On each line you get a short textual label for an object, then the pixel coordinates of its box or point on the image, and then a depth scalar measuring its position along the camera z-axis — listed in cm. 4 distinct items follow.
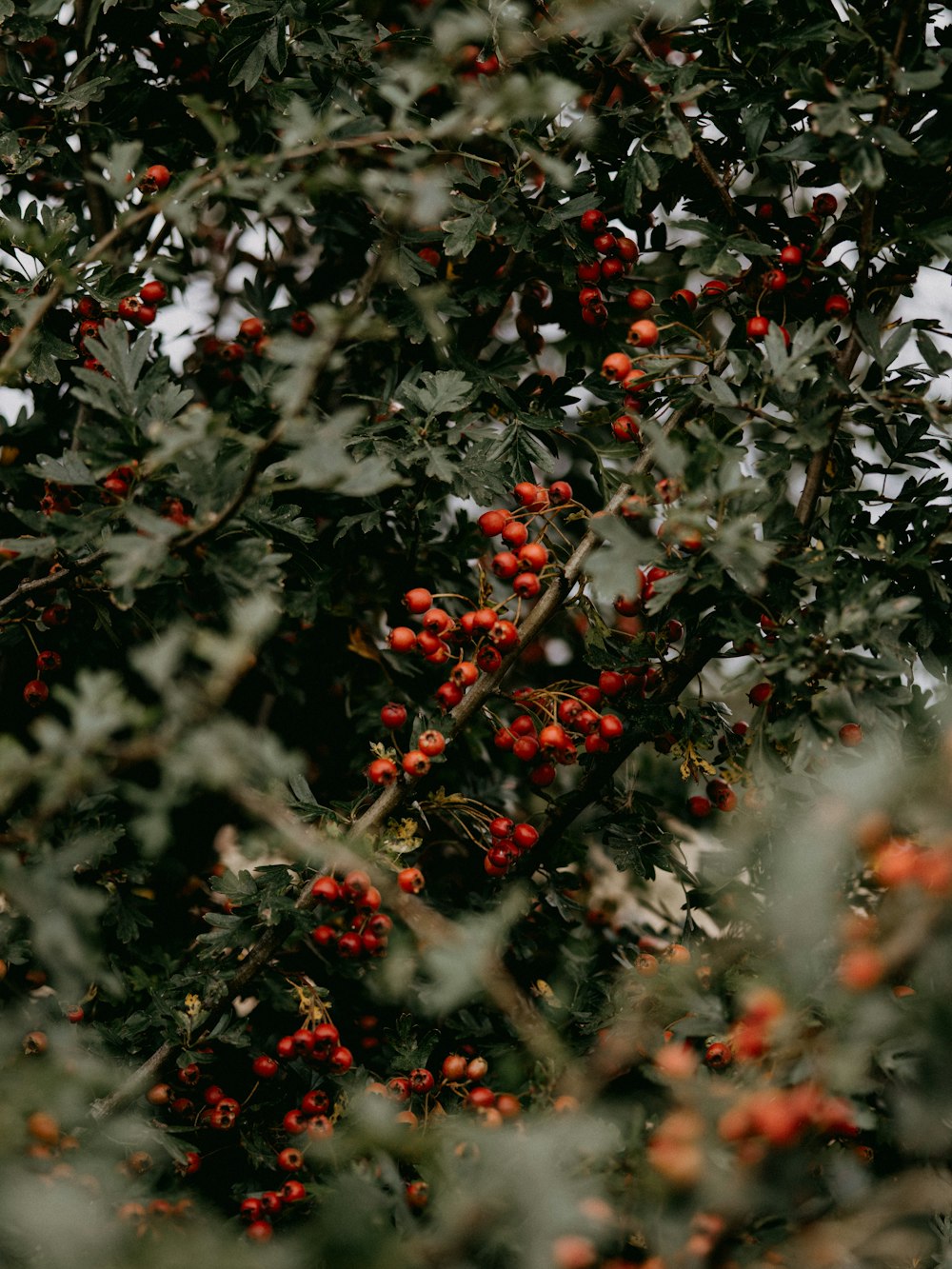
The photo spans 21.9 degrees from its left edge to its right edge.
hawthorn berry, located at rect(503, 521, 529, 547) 90
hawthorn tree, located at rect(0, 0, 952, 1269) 77
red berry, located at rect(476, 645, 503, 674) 89
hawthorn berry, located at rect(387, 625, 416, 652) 90
